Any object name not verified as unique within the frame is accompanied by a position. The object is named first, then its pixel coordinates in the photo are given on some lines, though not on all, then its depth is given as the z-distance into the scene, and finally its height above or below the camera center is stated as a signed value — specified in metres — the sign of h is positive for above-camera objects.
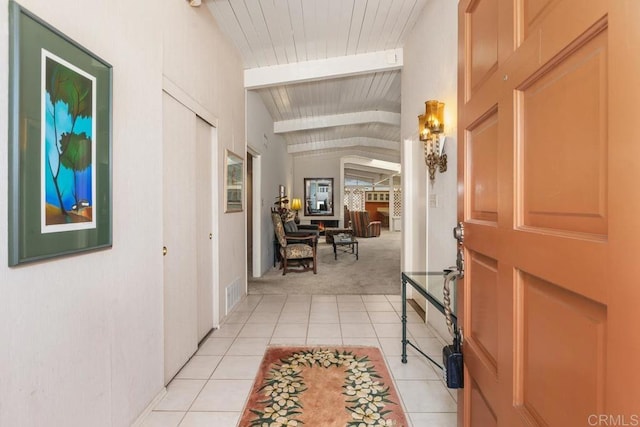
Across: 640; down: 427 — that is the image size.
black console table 1.84 -0.51
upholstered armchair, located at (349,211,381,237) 11.44 -0.51
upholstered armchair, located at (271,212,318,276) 5.34 -0.64
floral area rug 1.72 -1.14
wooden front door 0.47 -0.01
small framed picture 3.28 +0.33
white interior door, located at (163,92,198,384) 2.06 -0.17
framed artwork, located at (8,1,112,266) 1.00 +0.25
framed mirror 10.26 +0.50
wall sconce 2.63 +0.68
